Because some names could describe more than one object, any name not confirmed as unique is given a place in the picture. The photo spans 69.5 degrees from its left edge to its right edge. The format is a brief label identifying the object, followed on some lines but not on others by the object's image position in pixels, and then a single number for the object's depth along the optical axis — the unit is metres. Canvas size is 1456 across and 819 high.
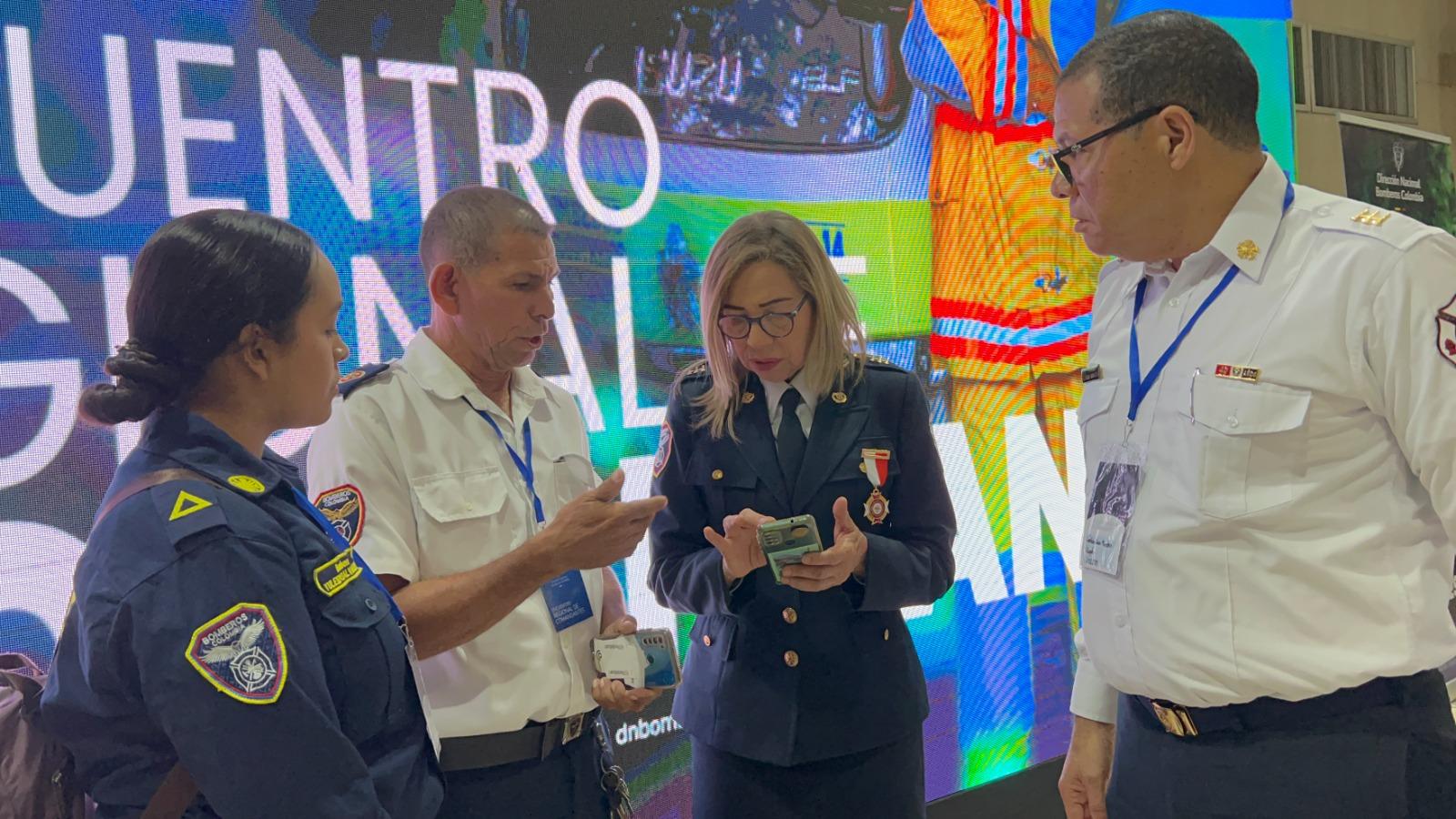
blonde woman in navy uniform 2.09
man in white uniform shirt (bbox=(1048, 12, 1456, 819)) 1.44
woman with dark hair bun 1.16
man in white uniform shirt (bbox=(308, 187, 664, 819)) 1.75
